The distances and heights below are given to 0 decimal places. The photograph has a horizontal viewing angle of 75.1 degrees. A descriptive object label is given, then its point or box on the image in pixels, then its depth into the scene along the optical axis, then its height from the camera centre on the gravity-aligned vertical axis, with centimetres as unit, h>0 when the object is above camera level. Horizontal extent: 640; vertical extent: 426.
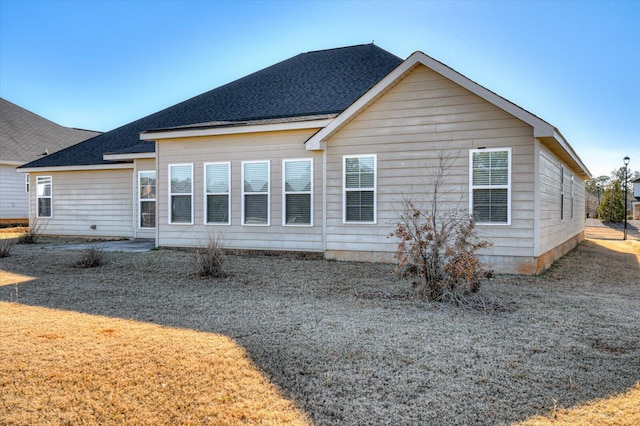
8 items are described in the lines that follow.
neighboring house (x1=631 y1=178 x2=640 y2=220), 4005 +50
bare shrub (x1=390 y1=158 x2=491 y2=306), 597 -86
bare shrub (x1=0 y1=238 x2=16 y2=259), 1056 -123
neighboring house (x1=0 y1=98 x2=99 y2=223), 2228 +336
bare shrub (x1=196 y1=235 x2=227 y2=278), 815 -119
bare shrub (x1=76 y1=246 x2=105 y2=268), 917 -127
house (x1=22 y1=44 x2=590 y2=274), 869 +105
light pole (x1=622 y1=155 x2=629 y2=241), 2087 +254
